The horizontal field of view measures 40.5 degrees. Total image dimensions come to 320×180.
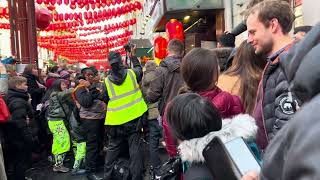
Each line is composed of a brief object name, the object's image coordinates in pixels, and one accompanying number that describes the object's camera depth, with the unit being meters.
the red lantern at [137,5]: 16.25
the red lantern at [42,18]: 15.62
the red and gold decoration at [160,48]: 13.26
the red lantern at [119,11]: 16.14
